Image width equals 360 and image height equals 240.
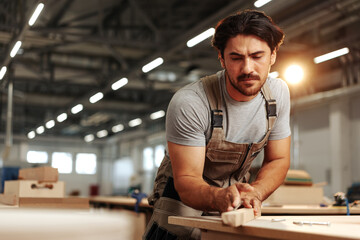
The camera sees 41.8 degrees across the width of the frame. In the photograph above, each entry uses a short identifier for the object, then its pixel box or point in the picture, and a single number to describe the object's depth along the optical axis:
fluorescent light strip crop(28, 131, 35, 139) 19.70
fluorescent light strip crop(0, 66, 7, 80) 9.10
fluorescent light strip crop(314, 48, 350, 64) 7.34
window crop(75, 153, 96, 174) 24.58
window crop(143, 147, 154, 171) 19.64
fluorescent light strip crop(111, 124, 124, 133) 18.77
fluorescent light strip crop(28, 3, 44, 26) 5.96
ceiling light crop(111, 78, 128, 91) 10.21
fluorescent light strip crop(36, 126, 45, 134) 17.75
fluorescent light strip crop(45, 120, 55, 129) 15.97
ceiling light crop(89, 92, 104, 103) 11.57
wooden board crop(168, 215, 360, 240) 1.11
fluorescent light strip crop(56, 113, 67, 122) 14.63
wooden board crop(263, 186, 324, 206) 4.20
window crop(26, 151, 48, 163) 23.33
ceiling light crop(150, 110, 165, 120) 15.33
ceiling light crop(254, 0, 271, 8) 5.77
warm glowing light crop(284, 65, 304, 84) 5.96
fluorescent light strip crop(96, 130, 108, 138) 21.83
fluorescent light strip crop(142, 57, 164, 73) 8.71
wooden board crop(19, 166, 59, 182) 3.11
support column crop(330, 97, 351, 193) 9.82
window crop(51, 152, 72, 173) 23.67
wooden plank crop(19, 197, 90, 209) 2.54
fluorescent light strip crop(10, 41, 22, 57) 7.61
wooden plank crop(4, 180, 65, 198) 2.92
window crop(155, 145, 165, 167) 18.63
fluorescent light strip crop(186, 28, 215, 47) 6.82
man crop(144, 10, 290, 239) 1.65
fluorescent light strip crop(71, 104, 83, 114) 13.37
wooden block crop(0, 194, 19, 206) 2.74
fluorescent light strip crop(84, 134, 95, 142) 22.63
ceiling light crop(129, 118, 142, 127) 16.36
